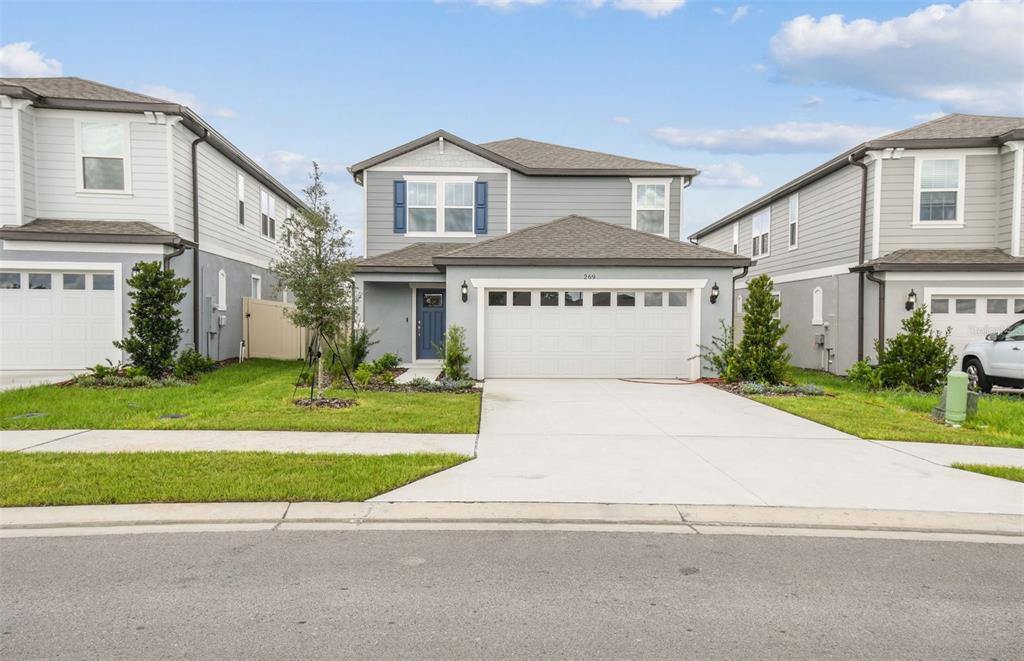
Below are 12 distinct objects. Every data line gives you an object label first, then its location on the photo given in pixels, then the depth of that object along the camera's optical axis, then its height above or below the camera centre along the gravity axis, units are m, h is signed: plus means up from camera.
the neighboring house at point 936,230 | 16.44 +2.06
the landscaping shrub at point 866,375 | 14.76 -1.36
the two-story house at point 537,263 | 16.72 +1.15
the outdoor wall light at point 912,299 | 16.38 +0.33
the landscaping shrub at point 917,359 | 14.25 -0.96
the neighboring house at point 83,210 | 15.77 +2.28
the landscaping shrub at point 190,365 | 15.01 -1.31
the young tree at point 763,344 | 14.95 -0.71
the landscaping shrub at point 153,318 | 14.34 -0.25
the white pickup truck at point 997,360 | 13.81 -0.96
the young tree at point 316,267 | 12.22 +0.73
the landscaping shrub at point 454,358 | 15.30 -1.09
